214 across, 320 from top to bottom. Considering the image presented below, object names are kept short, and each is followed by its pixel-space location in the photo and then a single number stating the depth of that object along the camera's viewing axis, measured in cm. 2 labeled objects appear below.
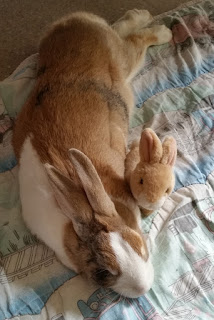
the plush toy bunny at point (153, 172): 108
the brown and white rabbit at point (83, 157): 98
